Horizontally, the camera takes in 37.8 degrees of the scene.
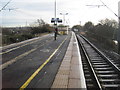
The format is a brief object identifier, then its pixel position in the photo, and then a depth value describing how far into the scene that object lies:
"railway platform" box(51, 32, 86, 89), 7.54
